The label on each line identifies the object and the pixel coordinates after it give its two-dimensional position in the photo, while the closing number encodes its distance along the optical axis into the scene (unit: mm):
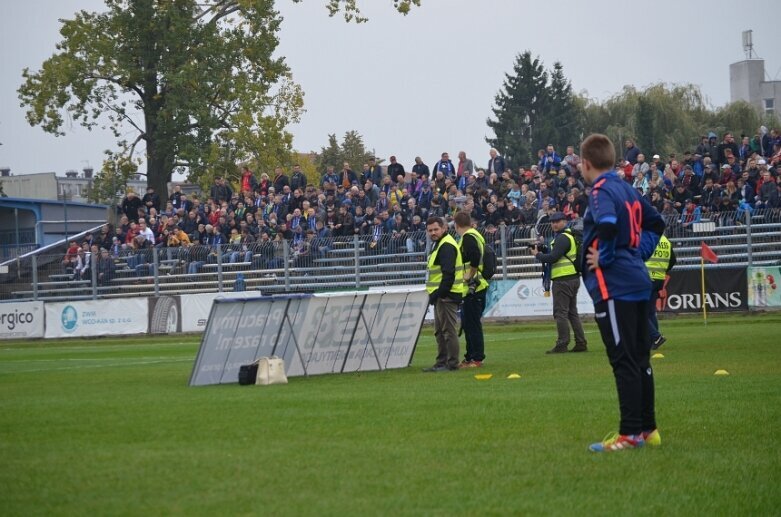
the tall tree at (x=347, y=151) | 88688
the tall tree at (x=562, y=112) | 88688
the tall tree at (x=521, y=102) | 94438
